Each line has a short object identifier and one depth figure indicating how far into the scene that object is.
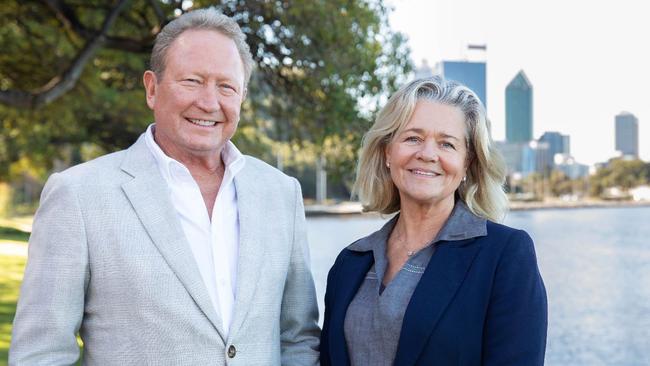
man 2.36
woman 2.45
